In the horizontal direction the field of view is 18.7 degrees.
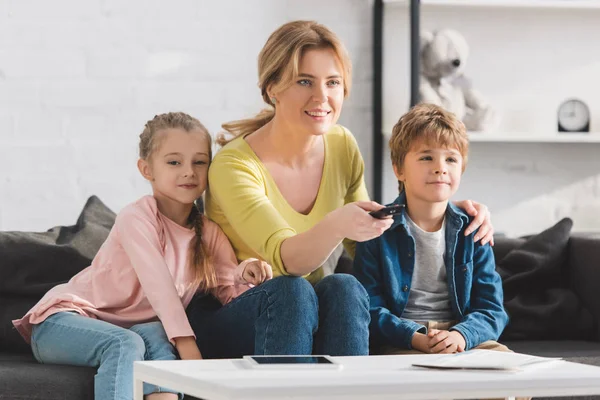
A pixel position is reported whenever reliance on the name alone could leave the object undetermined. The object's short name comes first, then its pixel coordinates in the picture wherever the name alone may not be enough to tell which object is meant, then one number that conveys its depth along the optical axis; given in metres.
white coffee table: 2.94
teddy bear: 5.02
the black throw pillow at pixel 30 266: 3.89
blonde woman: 3.46
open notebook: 3.12
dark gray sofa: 3.92
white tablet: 3.09
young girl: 3.58
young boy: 3.79
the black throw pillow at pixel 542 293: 4.11
